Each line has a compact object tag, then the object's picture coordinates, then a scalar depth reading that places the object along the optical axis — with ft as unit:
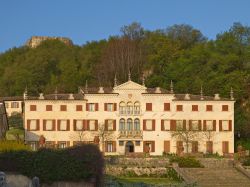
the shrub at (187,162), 187.42
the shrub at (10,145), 137.69
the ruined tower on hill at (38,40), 395.26
